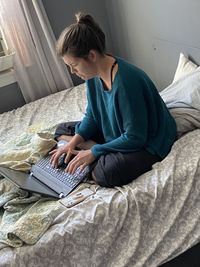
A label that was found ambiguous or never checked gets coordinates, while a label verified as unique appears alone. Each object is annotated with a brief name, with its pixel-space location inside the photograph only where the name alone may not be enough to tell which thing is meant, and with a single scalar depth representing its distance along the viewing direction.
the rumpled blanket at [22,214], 1.25
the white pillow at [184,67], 1.80
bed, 1.25
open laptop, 1.47
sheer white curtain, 2.36
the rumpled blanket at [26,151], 1.61
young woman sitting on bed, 1.37
